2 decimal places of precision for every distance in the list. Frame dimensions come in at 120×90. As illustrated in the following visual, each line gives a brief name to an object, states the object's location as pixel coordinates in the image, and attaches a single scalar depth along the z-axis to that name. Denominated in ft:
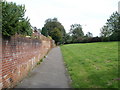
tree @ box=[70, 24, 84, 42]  254.12
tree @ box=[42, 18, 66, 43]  196.54
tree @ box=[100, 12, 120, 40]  120.16
